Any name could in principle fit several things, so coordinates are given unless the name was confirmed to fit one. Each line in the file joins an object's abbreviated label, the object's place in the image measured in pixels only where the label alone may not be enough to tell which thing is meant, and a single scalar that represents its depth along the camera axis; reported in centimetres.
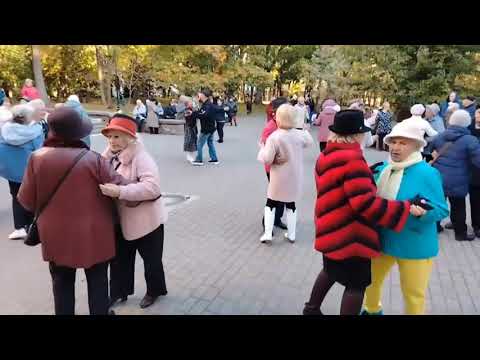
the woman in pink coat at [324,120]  953
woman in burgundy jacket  267
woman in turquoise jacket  276
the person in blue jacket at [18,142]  494
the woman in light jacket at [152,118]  1694
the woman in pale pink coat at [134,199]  310
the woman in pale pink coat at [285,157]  500
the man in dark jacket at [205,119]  1001
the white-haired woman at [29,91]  1270
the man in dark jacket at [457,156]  515
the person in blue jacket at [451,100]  1171
